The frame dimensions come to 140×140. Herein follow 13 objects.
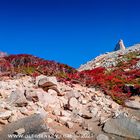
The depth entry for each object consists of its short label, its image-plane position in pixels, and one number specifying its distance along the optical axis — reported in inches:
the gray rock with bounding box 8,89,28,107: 329.6
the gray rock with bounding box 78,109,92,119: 342.9
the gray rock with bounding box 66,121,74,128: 307.7
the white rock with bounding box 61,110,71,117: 334.1
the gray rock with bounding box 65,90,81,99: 389.5
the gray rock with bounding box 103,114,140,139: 302.0
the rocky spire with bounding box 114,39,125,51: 1846.0
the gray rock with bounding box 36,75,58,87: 390.8
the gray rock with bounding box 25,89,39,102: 345.4
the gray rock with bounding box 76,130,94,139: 291.3
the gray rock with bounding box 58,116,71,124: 315.5
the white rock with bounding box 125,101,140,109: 424.6
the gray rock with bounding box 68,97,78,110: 358.2
